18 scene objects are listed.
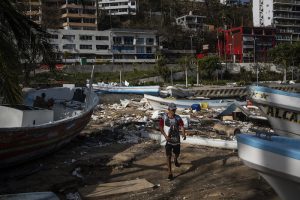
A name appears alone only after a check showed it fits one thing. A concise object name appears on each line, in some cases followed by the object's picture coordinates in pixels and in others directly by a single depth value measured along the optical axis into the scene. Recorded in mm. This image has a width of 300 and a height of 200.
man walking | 8312
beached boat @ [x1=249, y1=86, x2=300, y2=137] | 10586
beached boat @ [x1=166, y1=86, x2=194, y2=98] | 34797
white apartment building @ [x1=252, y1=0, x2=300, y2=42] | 91100
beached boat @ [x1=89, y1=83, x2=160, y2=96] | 34897
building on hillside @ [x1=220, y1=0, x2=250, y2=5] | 115562
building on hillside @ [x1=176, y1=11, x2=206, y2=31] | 94125
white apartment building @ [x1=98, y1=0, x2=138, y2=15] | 100312
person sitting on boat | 13141
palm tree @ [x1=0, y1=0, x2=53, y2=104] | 5996
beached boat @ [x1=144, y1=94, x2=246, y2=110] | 23453
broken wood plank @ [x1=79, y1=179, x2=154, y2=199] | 7586
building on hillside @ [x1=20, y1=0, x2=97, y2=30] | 76950
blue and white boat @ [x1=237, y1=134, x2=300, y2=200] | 4773
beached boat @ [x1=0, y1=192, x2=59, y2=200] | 6616
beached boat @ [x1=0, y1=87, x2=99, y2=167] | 8719
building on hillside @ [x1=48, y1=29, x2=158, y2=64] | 70312
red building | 79375
